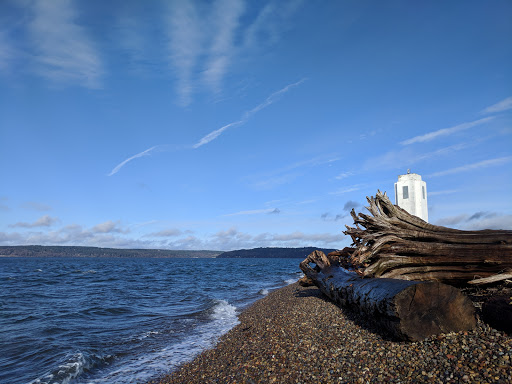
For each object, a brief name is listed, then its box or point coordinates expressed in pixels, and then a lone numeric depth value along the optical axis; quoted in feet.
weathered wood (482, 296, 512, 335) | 17.87
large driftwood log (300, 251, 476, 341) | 19.02
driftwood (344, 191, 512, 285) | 26.81
